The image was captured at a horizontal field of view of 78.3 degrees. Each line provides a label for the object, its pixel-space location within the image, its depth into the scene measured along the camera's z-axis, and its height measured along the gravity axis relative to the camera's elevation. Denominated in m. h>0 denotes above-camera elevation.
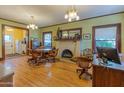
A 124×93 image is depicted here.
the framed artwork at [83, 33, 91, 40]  4.30 +0.46
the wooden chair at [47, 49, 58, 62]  4.28 -0.51
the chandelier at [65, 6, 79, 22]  2.32 +0.92
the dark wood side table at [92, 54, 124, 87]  1.29 -0.57
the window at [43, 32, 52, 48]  6.07 +0.41
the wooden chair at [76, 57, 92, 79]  2.49 -0.63
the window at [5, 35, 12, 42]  6.45 +0.52
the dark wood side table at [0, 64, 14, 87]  0.77 -0.36
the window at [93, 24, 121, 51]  3.57 +0.42
